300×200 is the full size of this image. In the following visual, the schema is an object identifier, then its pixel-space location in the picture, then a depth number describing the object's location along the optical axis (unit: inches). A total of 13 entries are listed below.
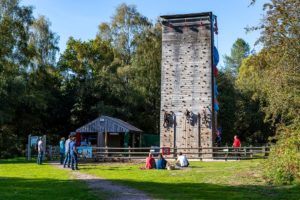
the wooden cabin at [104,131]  1483.8
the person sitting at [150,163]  900.0
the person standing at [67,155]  951.3
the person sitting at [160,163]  896.9
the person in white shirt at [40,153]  1063.0
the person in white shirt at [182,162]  939.3
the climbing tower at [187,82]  1382.9
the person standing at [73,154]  911.2
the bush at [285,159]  613.9
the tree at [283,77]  633.6
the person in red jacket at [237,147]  1164.5
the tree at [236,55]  3585.1
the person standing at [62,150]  1085.8
